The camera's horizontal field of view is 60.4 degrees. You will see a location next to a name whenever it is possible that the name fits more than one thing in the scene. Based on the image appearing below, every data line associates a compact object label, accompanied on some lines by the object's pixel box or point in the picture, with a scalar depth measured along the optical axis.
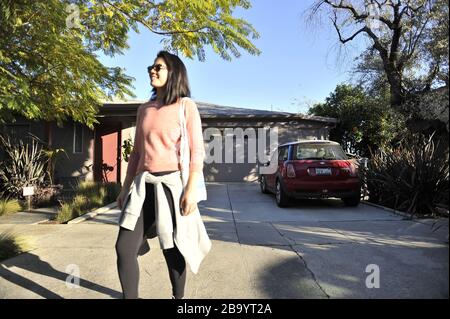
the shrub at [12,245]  4.65
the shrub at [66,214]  7.53
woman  2.79
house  15.21
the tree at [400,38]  12.07
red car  8.36
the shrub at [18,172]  10.57
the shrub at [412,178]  7.44
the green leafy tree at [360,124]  18.97
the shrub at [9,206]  8.68
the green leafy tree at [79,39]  5.57
